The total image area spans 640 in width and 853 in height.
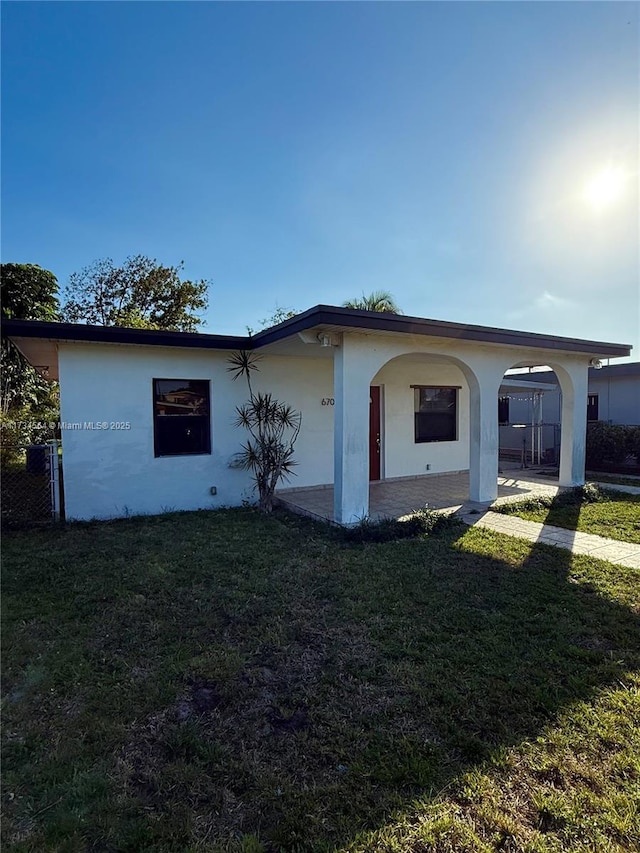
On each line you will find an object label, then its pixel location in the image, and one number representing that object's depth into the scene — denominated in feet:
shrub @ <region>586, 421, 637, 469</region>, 43.86
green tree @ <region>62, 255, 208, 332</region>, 76.69
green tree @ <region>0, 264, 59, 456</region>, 45.13
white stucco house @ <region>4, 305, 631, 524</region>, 22.07
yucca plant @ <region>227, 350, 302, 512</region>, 26.03
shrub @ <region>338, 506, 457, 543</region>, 20.38
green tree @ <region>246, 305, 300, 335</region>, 87.80
